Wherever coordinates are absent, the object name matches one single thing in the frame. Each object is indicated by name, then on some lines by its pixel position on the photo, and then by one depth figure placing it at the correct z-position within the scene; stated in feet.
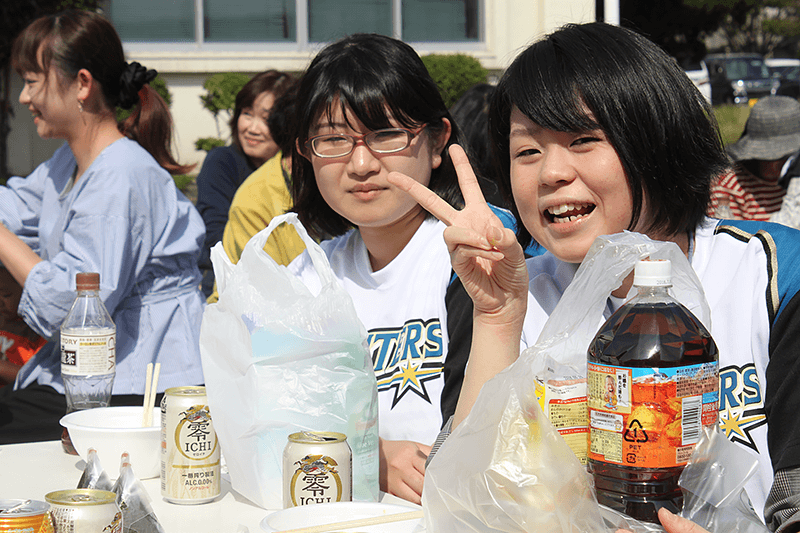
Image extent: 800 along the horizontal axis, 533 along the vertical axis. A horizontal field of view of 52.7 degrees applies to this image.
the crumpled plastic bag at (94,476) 4.21
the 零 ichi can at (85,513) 3.60
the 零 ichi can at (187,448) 5.22
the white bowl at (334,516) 4.40
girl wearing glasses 6.86
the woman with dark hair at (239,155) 17.42
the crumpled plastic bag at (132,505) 4.05
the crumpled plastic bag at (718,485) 3.80
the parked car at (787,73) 65.26
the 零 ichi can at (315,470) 4.58
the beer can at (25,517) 3.46
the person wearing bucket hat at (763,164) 18.07
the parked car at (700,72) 65.04
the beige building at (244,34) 36.68
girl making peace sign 5.15
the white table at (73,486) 5.09
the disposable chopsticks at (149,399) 6.23
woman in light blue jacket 9.32
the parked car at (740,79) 72.69
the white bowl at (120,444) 5.88
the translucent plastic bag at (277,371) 5.07
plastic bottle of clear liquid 6.98
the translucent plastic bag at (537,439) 3.76
